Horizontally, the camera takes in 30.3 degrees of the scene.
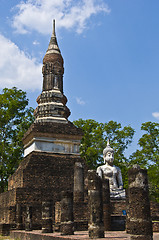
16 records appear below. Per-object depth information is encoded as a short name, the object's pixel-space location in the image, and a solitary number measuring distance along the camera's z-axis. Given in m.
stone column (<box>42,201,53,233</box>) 10.79
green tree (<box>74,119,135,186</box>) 28.19
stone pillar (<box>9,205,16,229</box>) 13.77
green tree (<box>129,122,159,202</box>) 26.28
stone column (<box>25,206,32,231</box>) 12.28
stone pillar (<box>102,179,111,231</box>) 12.12
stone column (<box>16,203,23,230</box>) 13.53
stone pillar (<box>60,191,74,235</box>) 9.55
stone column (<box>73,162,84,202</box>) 14.70
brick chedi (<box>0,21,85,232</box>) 14.92
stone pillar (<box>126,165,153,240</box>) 6.78
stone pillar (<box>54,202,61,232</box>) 13.70
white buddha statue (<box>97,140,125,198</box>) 15.92
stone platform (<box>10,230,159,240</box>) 8.18
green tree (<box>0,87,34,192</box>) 26.16
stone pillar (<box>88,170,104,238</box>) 8.42
